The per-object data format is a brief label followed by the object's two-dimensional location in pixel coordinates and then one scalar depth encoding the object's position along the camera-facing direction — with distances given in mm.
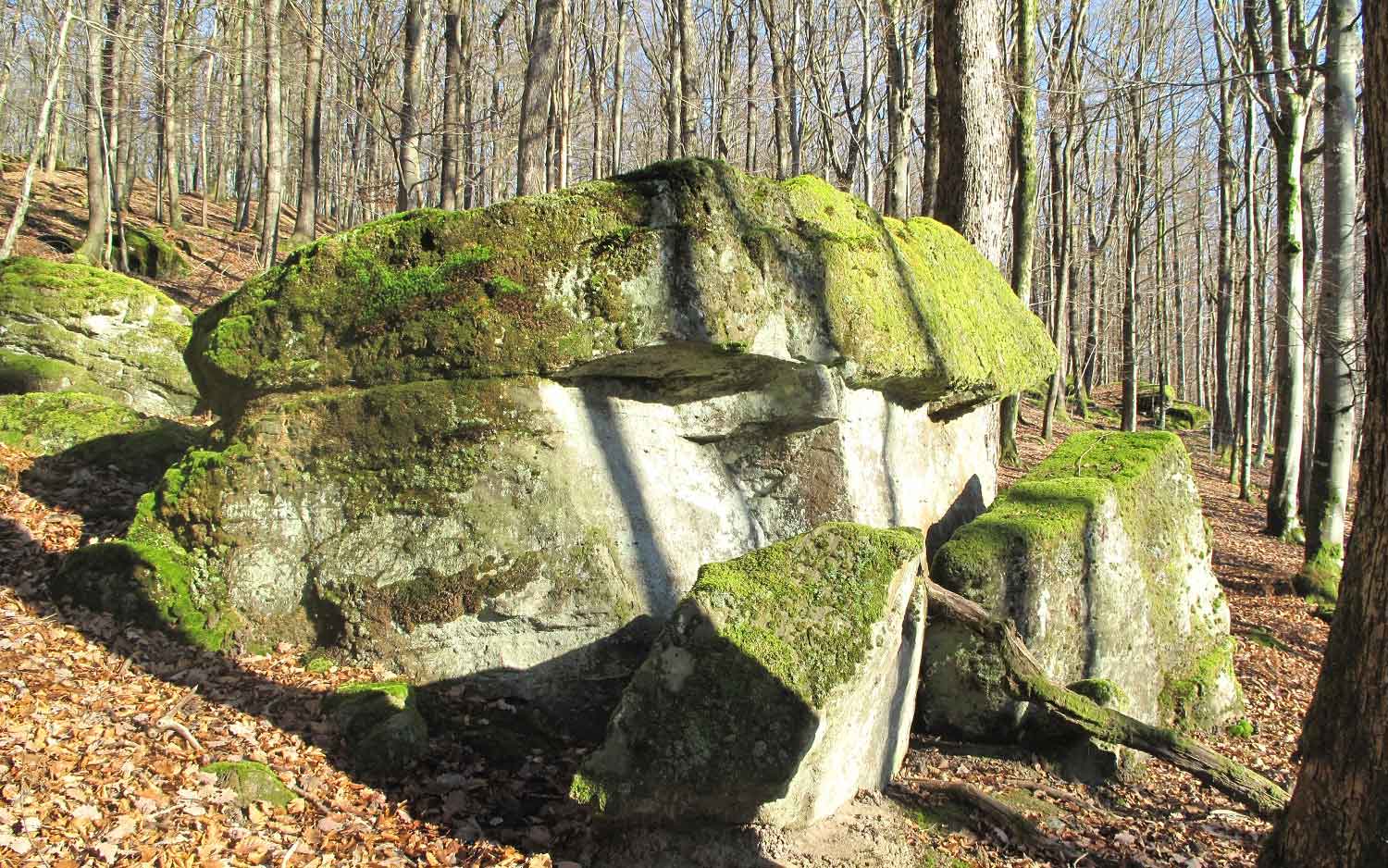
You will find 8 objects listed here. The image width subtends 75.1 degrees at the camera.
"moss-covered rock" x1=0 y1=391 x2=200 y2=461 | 7676
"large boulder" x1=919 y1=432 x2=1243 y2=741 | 5848
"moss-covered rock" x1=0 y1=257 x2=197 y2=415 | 9516
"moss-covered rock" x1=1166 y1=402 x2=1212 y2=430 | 28188
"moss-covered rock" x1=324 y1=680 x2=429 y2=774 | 4629
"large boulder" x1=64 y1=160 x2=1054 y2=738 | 5535
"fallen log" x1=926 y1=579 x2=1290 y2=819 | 5250
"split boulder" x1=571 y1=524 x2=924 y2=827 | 4113
